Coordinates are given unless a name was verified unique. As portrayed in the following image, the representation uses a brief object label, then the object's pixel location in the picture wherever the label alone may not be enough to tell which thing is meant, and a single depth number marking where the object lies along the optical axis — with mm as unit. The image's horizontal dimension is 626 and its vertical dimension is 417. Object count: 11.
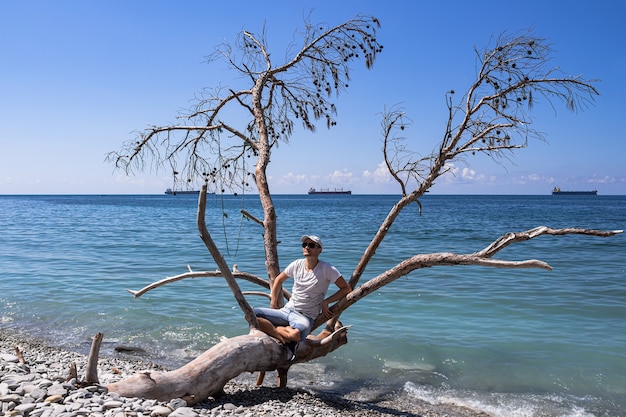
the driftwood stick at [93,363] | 5270
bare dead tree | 5980
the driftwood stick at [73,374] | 5386
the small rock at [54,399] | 4918
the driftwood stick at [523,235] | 5883
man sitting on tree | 6812
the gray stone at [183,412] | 4992
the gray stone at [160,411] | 4936
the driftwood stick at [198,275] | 6716
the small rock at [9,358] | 6316
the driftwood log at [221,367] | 5605
